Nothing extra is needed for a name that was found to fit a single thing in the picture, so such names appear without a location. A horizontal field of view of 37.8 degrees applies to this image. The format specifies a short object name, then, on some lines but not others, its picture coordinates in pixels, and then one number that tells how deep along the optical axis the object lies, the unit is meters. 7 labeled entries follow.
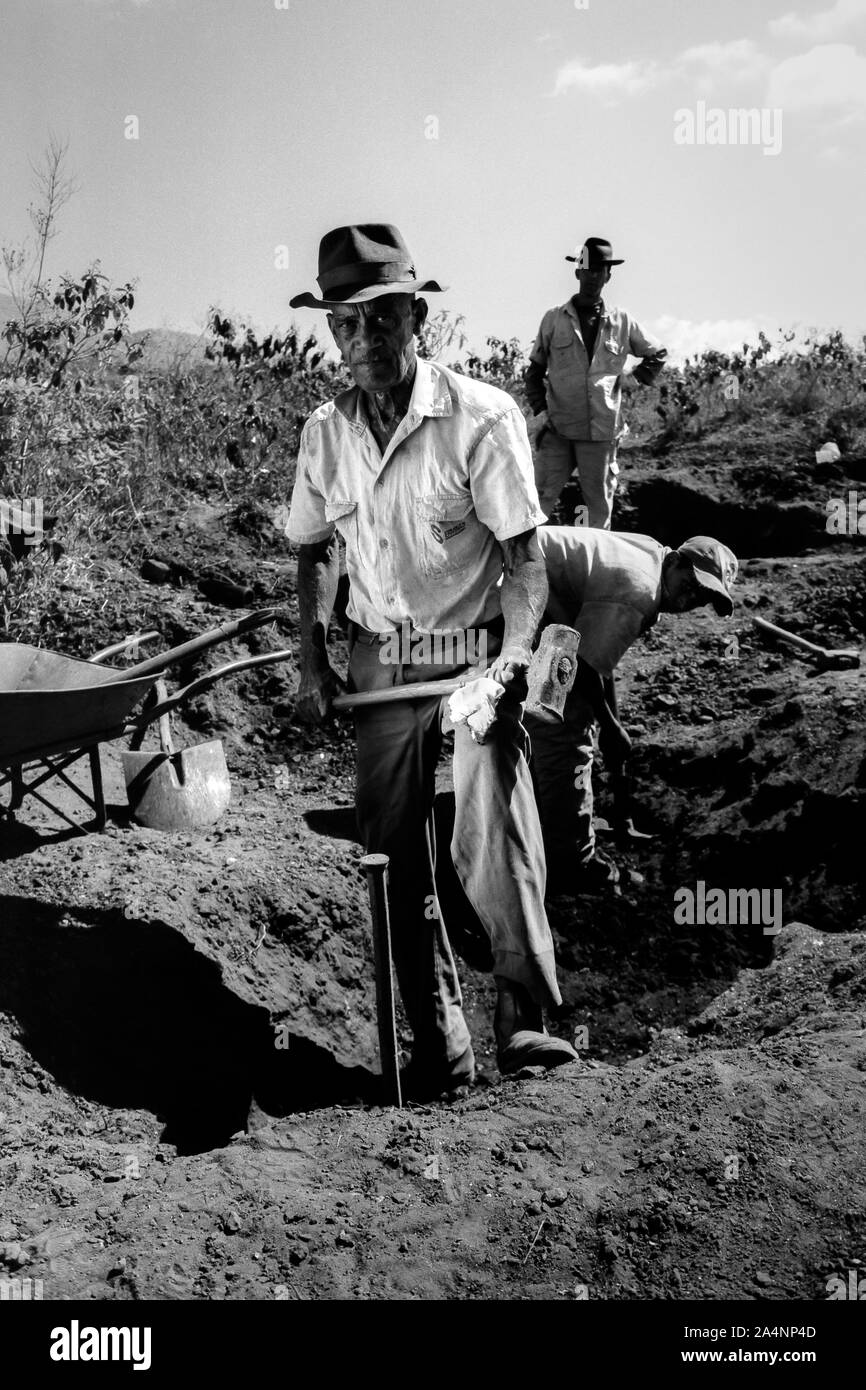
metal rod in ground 2.95
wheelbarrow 4.16
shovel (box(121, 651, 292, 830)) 5.16
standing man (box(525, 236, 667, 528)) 7.24
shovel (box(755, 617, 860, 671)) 7.03
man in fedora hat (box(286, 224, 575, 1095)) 3.00
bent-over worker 4.69
